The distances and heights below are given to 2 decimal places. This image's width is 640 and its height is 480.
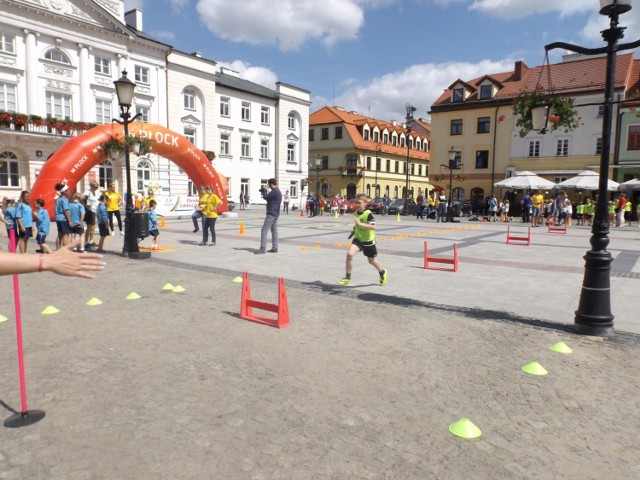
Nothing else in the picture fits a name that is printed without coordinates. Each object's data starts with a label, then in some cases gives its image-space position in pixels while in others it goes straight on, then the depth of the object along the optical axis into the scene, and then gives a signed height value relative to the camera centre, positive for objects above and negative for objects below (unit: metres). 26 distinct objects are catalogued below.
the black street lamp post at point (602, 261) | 5.38 -0.69
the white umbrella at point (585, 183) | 25.81 +1.28
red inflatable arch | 16.20 +1.69
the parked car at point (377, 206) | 35.50 -0.39
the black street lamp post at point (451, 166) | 26.00 +2.16
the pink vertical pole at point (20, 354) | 3.22 -1.15
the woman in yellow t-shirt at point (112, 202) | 13.49 -0.13
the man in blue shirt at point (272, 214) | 11.38 -0.36
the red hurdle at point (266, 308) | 5.62 -1.40
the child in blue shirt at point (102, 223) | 11.66 -0.67
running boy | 7.76 -0.60
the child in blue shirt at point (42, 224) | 10.57 -0.66
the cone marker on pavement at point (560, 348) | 4.80 -1.56
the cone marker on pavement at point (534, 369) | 4.23 -1.58
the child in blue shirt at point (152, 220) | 11.92 -0.59
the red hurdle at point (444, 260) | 9.35 -1.23
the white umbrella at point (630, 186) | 28.32 +1.29
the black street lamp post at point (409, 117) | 33.66 +6.46
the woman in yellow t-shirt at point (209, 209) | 12.44 -0.28
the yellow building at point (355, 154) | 57.12 +6.29
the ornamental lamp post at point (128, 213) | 10.81 -0.39
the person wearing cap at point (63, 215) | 10.53 -0.43
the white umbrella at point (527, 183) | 27.59 +1.34
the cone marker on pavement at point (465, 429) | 3.13 -1.60
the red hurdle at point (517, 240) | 14.27 -1.28
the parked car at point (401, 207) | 34.62 -0.40
